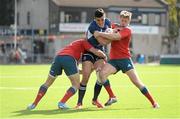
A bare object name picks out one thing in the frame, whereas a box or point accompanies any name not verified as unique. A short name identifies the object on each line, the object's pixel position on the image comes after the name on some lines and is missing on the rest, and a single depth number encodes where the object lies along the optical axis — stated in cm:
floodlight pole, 6463
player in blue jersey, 1267
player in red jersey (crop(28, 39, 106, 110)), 1235
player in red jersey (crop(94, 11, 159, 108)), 1262
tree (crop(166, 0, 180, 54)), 7175
